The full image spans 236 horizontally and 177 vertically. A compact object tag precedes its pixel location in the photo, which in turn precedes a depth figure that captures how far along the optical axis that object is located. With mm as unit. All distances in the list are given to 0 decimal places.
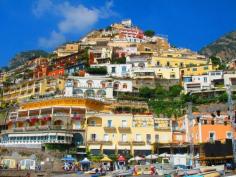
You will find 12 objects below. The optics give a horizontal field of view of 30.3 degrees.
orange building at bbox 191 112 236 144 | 64062
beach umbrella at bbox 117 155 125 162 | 60438
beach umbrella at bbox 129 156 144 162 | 59681
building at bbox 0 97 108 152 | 62422
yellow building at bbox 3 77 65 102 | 88750
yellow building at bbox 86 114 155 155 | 64625
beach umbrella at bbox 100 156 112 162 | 57525
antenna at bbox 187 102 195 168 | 56962
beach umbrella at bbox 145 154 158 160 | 59850
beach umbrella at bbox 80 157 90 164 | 57594
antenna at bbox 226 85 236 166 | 46394
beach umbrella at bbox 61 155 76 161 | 57956
